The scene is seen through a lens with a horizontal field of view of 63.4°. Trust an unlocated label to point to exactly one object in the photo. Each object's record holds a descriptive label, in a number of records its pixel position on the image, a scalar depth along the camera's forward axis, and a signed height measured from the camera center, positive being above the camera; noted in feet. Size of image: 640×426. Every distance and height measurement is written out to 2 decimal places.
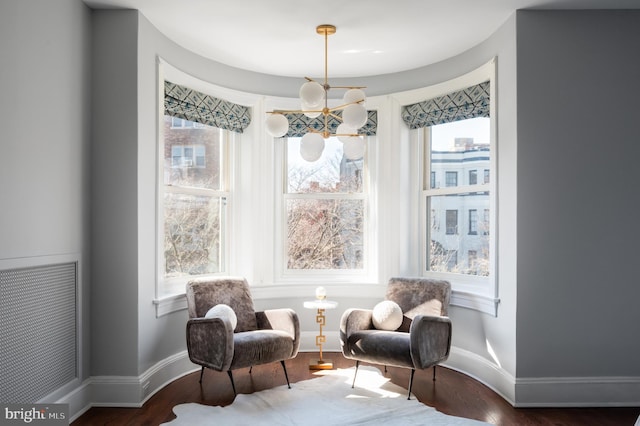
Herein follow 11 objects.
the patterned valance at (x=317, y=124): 16.51 +2.81
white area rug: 10.43 -4.23
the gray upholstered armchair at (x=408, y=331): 12.03 -3.00
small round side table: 14.33 -3.19
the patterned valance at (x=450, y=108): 13.88 +2.99
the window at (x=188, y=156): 14.53 +1.63
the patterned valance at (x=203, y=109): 13.58 +2.93
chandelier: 10.75 +2.01
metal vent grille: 8.76 -2.21
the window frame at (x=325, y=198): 16.78 -0.52
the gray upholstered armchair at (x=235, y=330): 11.75 -2.95
